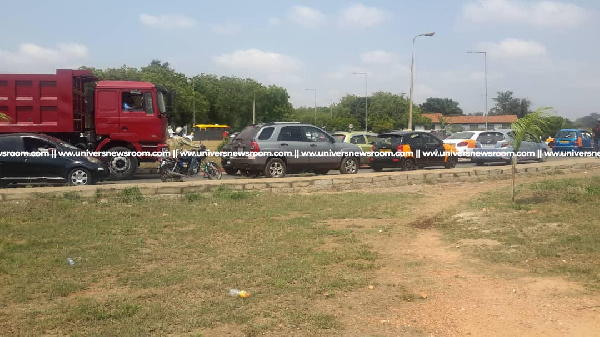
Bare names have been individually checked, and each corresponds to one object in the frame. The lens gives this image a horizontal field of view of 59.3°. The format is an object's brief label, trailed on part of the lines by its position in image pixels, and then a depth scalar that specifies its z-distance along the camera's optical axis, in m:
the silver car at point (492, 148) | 21.39
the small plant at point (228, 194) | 11.31
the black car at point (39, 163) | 12.93
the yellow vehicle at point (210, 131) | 51.91
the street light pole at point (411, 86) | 29.92
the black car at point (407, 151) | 18.59
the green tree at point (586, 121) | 35.72
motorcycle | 15.12
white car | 21.98
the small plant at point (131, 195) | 10.67
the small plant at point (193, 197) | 11.05
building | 75.09
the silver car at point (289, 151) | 15.12
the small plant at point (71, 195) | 10.45
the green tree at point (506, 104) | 86.81
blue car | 27.00
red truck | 15.04
